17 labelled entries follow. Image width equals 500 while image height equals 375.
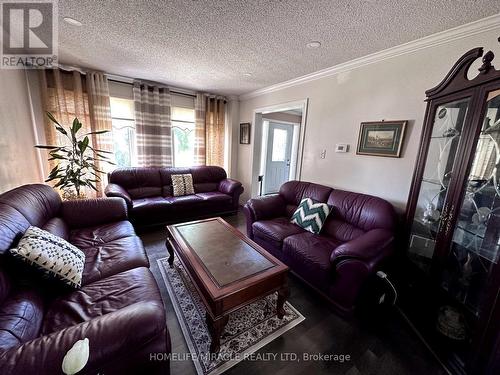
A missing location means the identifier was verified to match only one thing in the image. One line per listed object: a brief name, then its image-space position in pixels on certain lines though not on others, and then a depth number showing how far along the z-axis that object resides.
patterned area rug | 1.33
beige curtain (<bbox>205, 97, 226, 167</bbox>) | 4.30
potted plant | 2.54
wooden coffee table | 1.31
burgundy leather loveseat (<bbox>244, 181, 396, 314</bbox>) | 1.61
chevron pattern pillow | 2.32
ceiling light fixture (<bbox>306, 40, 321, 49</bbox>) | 1.97
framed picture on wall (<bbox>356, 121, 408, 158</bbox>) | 2.10
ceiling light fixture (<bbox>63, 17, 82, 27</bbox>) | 1.74
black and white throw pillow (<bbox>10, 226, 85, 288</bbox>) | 1.12
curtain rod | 2.92
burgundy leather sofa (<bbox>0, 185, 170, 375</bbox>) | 0.75
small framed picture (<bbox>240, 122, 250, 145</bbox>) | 4.35
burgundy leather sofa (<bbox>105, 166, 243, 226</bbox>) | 3.06
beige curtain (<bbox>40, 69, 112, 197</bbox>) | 2.87
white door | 5.07
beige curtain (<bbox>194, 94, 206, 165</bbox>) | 4.14
